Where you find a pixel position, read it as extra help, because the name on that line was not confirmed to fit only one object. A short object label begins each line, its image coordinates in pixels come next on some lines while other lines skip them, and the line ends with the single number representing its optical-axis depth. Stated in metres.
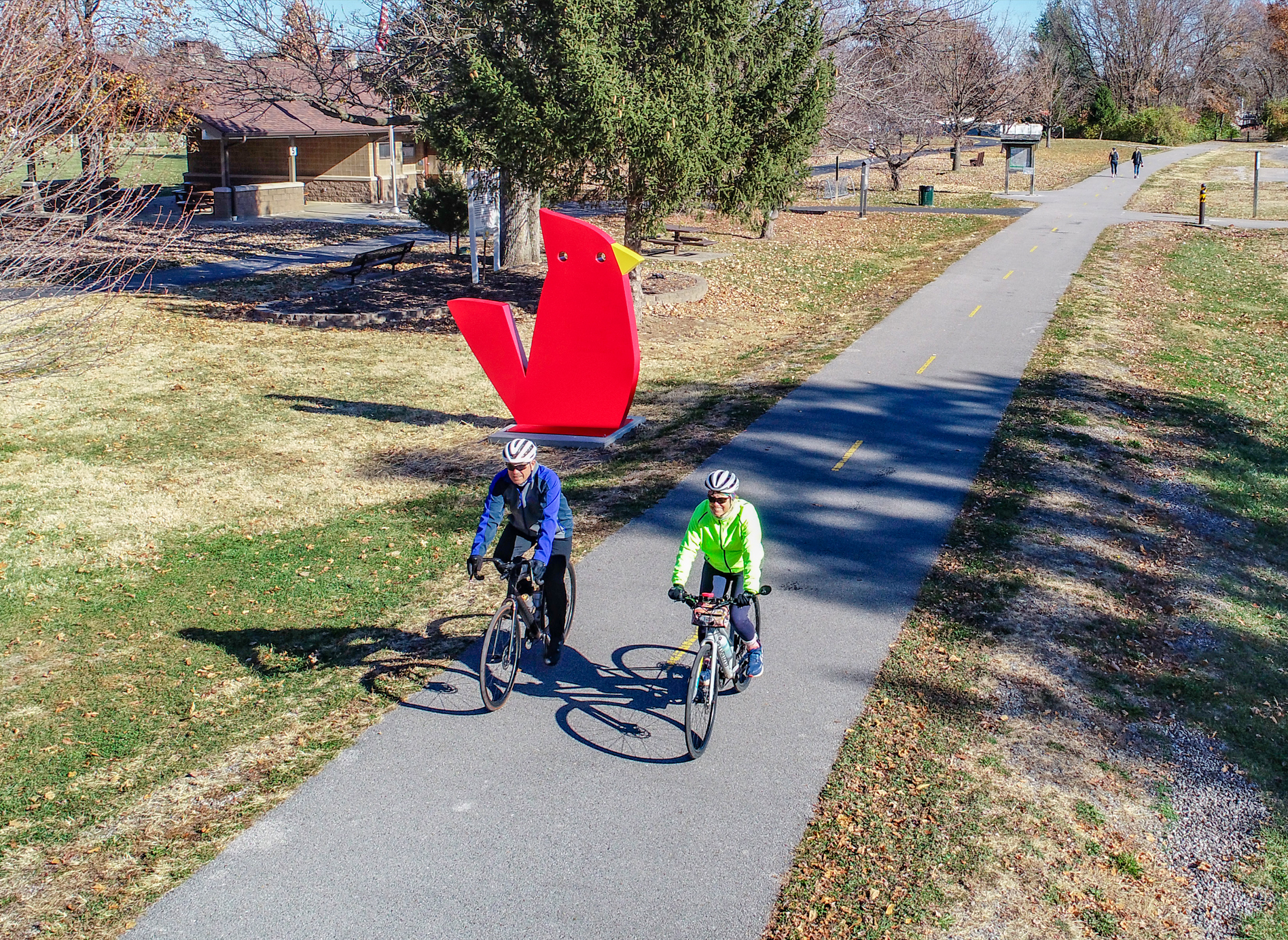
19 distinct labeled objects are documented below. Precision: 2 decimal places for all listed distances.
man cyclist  7.63
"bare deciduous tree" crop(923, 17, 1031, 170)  50.44
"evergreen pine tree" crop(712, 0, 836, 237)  20.16
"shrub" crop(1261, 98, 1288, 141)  81.44
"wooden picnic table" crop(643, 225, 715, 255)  31.30
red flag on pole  24.39
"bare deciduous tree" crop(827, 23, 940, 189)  32.03
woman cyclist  6.99
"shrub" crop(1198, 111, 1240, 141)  85.34
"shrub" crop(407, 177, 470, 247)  27.36
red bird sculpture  13.04
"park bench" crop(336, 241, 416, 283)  24.69
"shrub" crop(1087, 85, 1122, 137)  81.50
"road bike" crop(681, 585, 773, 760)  6.94
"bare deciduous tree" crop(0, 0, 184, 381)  11.85
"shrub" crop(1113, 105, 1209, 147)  78.69
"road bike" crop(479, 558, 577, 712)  7.56
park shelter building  38.78
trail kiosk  48.62
